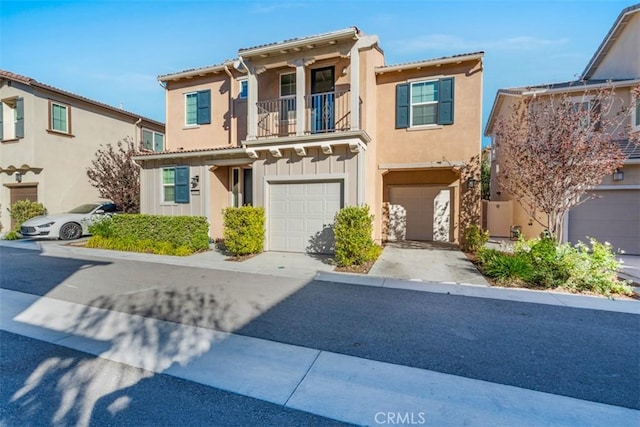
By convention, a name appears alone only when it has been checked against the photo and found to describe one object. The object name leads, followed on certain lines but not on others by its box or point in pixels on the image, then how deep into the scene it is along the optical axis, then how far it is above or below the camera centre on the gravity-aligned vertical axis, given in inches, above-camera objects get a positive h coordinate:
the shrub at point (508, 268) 260.5 -54.3
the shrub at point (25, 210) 538.0 -7.1
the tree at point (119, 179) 545.6 +53.5
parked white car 465.4 -26.7
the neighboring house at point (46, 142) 545.6 +126.8
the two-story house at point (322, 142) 363.9 +89.3
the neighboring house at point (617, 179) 385.1 +40.0
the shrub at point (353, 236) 310.8 -30.0
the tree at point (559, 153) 276.2 +54.7
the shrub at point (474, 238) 374.6 -37.8
